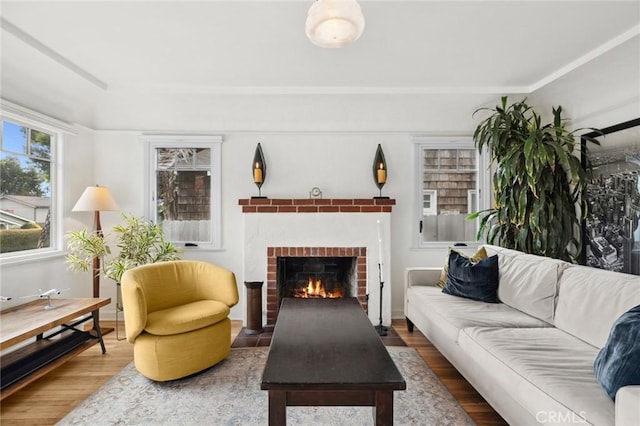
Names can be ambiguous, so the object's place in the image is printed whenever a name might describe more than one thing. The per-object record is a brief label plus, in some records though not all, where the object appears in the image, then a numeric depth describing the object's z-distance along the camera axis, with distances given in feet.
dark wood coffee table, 4.75
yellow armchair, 7.61
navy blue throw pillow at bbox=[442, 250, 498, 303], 8.98
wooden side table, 6.90
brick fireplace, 11.87
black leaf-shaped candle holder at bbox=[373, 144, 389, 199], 12.04
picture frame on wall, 8.44
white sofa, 4.36
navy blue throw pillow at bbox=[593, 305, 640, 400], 4.06
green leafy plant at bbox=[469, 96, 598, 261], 9.50
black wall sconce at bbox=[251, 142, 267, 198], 11.96
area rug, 6.35
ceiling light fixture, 4.74
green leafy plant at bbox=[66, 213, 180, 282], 10.71
